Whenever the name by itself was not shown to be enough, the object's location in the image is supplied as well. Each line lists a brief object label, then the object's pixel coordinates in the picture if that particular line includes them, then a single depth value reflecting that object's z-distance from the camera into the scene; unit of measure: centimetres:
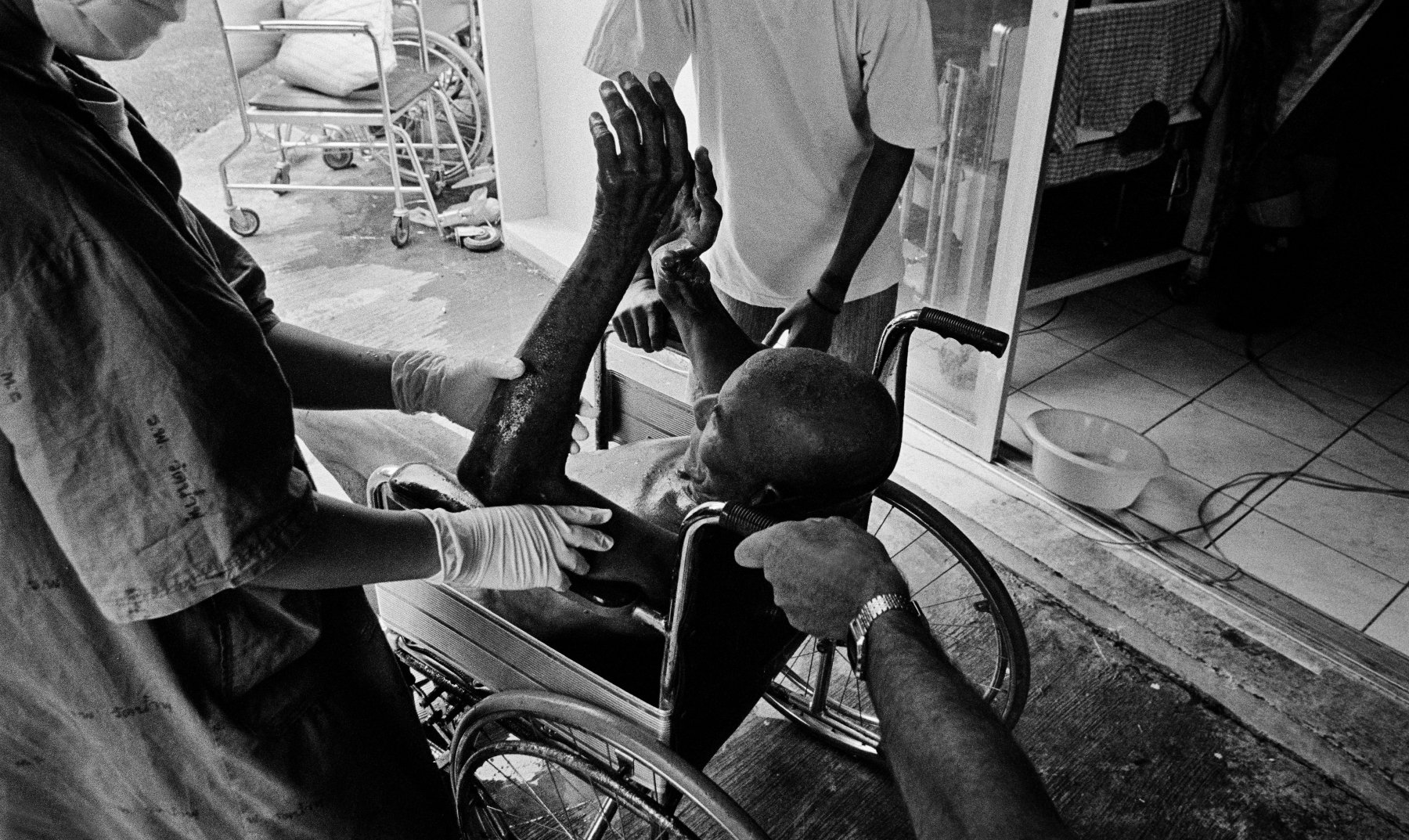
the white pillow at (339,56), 491
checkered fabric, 322
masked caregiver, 88
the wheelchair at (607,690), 129
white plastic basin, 286
